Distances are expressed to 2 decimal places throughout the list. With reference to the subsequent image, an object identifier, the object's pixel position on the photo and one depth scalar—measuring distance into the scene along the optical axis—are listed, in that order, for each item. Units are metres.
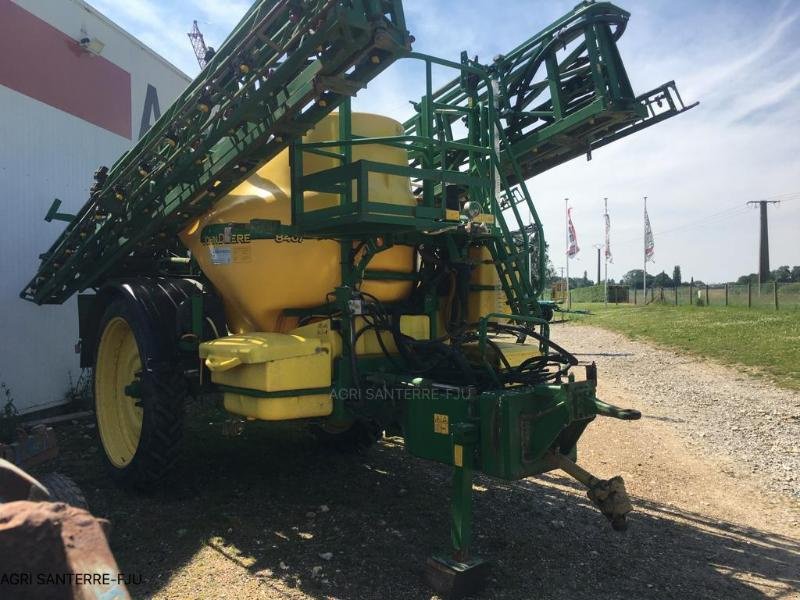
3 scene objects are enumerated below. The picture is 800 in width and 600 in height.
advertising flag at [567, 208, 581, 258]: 28.95
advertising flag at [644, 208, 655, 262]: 32.81
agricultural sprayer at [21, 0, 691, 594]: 3.48
